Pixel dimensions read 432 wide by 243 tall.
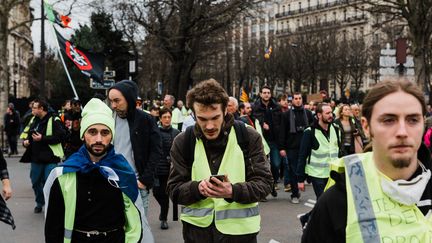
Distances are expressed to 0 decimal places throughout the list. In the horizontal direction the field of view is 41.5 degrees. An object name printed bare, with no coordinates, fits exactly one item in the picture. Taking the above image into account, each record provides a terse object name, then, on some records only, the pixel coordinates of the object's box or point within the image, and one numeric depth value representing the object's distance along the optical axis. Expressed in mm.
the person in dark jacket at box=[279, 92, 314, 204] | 10961
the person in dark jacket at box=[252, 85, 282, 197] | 11250
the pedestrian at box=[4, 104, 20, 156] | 20031
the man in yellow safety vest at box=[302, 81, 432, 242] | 2082
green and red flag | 19719
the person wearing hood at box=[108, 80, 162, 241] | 5727
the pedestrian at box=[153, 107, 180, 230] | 8453
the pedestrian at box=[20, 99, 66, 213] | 9555
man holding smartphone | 3645
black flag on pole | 16172
